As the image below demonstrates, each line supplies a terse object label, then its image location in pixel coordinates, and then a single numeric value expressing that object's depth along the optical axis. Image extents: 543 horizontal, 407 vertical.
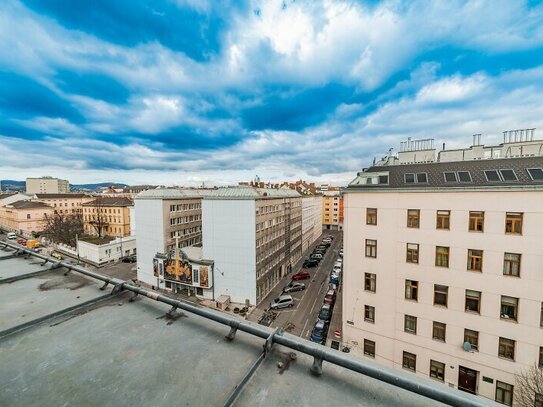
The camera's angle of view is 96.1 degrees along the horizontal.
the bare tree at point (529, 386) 13.14
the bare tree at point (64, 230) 54.56
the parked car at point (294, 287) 34.57
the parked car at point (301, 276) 38.94
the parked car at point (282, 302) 29.48
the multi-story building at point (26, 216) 71.75
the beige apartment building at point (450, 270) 14.12
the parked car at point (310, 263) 45.56
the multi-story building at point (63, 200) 88.75
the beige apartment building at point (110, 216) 59.53
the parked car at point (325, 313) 26.45
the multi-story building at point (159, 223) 34.22
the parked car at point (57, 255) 45.44
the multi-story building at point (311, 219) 55.09
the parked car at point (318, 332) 23.23
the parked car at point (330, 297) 30.05
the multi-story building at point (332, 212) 87.19
